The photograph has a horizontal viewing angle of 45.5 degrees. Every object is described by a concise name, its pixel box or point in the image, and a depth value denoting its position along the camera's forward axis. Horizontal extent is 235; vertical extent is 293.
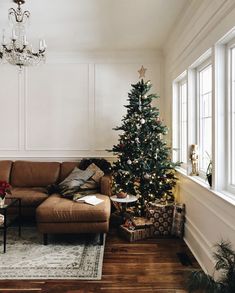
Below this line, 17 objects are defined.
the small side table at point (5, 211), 3.23
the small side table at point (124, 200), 3.82
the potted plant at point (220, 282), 1.64
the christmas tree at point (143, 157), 4.09
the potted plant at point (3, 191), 3.37
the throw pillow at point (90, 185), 4.22
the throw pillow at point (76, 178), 4.16
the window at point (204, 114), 3.20
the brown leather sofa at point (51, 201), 3.44
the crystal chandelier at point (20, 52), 3.13
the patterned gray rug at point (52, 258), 2.79
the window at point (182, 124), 4.25
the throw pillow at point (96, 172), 4.36
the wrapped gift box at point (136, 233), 3.67
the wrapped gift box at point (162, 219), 3.85
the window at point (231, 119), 2.47
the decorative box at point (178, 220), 3.73
